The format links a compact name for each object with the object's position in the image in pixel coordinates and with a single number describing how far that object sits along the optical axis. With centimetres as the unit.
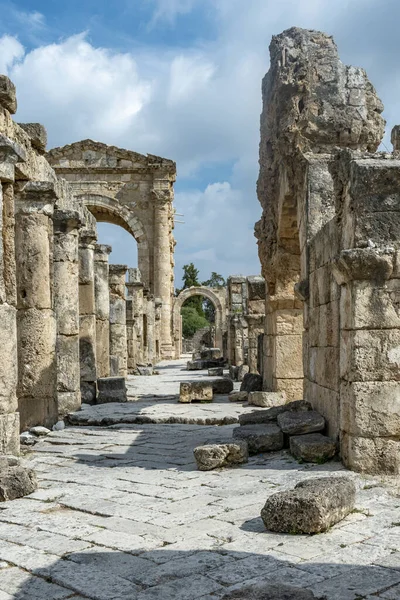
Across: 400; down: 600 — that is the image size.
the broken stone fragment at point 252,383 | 1404
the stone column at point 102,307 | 1579
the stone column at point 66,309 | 1167
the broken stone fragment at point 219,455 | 679
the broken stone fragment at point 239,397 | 1327
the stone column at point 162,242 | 3419
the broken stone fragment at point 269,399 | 1192
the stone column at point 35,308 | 1006
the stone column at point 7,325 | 731
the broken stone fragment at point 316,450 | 655
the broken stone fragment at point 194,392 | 1329
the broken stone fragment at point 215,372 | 2131
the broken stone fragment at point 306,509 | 455
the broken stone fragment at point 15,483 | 590
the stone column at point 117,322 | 1899
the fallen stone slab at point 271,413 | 844
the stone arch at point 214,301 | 4528
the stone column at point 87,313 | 1374
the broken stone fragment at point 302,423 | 733
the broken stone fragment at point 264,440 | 736
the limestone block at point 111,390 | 1344
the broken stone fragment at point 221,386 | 1496
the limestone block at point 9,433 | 728
